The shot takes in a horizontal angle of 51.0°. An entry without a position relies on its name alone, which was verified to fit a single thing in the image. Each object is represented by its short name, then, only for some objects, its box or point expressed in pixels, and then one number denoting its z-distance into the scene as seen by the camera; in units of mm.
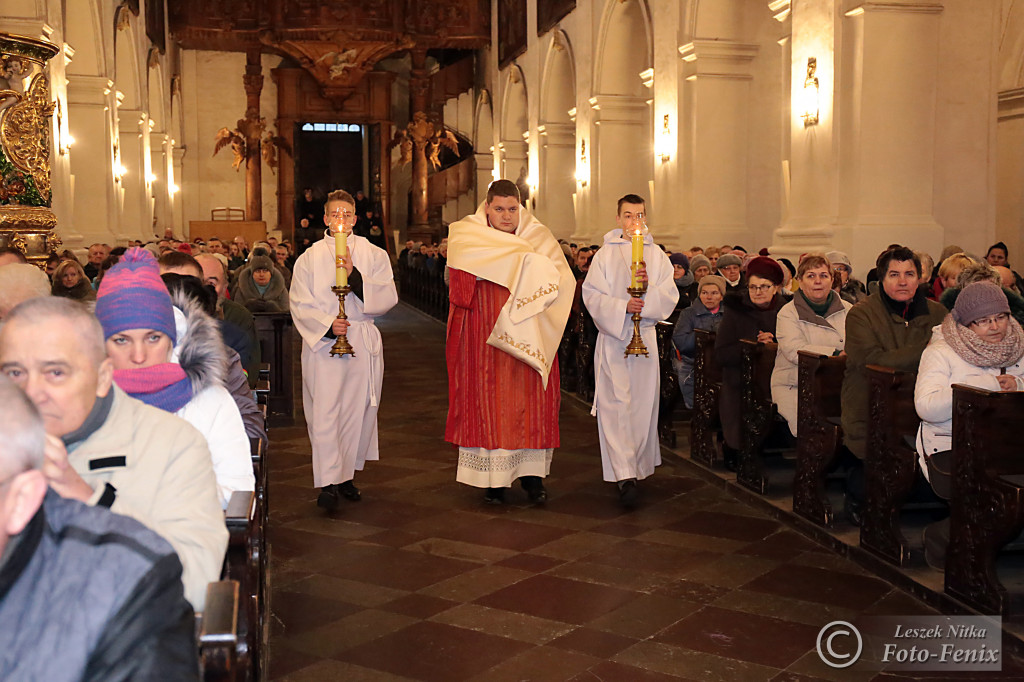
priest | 5918
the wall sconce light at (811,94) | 9766
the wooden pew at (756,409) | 6133
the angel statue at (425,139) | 27844
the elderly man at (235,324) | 5621
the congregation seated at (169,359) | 2768
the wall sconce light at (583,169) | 18375
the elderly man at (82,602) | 1643
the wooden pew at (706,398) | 6875
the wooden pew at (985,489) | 4035
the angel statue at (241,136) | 27656
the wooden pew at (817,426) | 5391
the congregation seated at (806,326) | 5859
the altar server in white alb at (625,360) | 6086
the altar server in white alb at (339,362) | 6031
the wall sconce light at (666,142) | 13766
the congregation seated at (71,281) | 7566
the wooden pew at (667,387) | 7578
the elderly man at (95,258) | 12156
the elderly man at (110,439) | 2072
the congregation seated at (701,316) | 7297
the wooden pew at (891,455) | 4742
